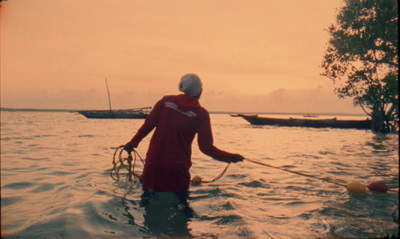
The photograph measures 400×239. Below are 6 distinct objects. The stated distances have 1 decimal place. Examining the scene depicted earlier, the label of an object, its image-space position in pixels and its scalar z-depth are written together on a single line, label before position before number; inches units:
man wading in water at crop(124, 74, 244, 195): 172.9
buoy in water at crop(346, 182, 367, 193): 224.8
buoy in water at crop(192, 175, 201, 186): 285.9
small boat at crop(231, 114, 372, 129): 1531.7
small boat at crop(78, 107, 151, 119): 2704.7
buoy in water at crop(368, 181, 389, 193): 190.8
